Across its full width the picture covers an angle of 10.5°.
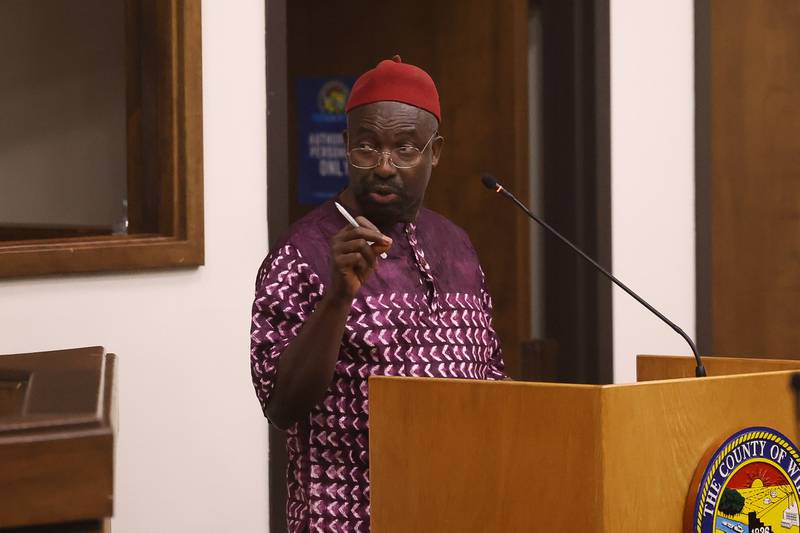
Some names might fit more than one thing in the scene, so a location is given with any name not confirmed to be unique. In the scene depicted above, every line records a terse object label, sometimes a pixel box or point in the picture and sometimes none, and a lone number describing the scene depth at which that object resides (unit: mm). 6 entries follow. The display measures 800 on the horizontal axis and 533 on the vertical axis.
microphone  6917
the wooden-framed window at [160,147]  7968
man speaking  7032
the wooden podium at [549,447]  6626
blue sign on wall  9596
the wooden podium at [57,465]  4974
